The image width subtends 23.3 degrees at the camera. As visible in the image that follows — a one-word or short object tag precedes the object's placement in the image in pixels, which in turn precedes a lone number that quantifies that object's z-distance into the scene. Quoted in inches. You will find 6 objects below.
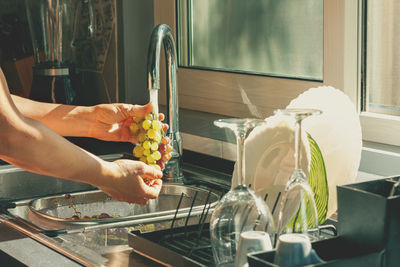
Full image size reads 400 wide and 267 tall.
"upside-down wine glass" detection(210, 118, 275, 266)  56.0
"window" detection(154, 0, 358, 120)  87.5
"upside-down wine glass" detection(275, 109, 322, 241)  55.2
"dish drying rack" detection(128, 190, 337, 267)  61.4
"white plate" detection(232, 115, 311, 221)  67.1
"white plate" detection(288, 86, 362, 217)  69.9
